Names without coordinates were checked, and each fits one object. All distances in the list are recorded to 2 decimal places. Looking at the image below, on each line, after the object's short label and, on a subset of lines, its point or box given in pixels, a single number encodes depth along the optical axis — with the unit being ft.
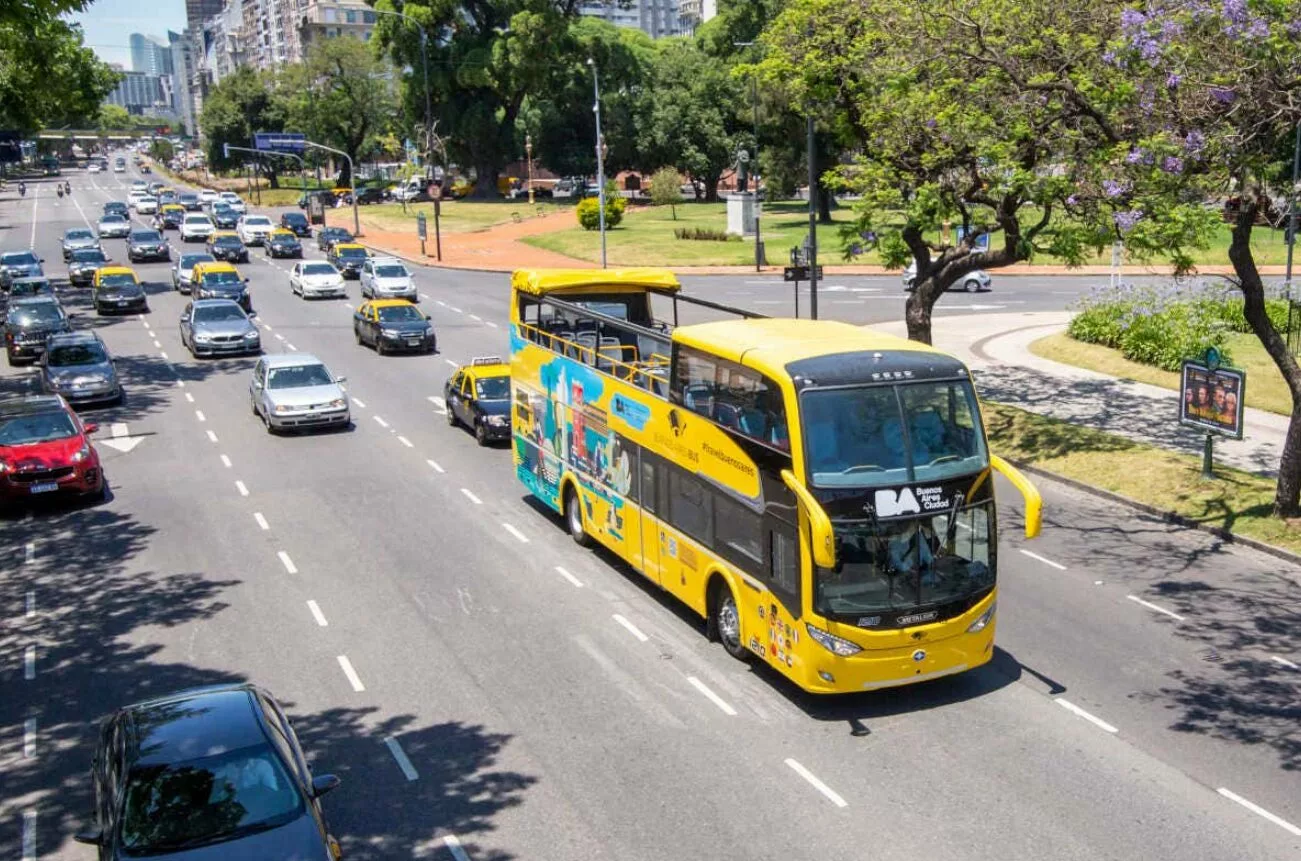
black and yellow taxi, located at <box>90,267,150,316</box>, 152.05
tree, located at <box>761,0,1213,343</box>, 68.54
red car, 69.82
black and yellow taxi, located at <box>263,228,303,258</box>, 217.56
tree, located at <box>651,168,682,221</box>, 271.28
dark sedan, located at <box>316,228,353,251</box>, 225.76
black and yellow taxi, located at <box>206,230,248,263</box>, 207.62
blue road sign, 323.78
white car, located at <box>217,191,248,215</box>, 295.69
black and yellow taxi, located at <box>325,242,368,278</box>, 188.34
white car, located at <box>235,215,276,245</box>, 236.02
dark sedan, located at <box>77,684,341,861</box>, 29.71
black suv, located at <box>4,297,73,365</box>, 121.80
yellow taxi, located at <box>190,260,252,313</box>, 148.36
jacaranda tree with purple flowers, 55.06
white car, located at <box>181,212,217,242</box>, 245.86
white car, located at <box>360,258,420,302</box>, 155.74
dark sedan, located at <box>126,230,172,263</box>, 209.15
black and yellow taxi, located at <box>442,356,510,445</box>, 83.82
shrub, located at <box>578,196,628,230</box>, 239.09
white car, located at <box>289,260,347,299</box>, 163.02
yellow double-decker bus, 40.42
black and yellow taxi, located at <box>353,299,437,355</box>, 121.39
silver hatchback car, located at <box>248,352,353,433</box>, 88.28
